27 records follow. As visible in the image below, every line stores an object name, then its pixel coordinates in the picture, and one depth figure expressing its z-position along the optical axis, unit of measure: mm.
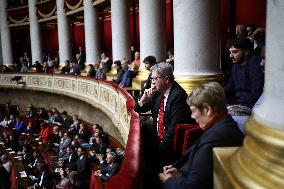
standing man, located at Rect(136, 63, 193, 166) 2938
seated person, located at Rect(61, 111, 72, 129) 13485
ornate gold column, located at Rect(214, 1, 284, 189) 1311
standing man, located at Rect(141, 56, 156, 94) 5314
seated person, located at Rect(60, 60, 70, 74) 15547
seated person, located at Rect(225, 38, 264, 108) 3172
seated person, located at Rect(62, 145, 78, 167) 9268
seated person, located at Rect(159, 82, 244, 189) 1841
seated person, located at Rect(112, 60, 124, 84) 9203
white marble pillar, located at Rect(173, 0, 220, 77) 4410
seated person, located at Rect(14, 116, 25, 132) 15713
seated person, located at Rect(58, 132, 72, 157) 10867
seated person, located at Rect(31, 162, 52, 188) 8703
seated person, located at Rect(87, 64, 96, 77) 12407
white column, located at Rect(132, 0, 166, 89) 8359
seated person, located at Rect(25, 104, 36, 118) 16656
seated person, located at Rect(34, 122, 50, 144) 13182
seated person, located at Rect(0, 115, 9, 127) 16691
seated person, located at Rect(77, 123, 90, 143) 11491
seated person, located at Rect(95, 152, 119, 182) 5939
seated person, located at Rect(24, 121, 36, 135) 14841
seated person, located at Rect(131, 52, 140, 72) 9164
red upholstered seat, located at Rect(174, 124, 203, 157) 2557
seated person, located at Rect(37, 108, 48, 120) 15959
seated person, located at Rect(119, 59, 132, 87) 8656
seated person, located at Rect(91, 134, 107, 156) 9150
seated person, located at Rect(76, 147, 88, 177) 8445
